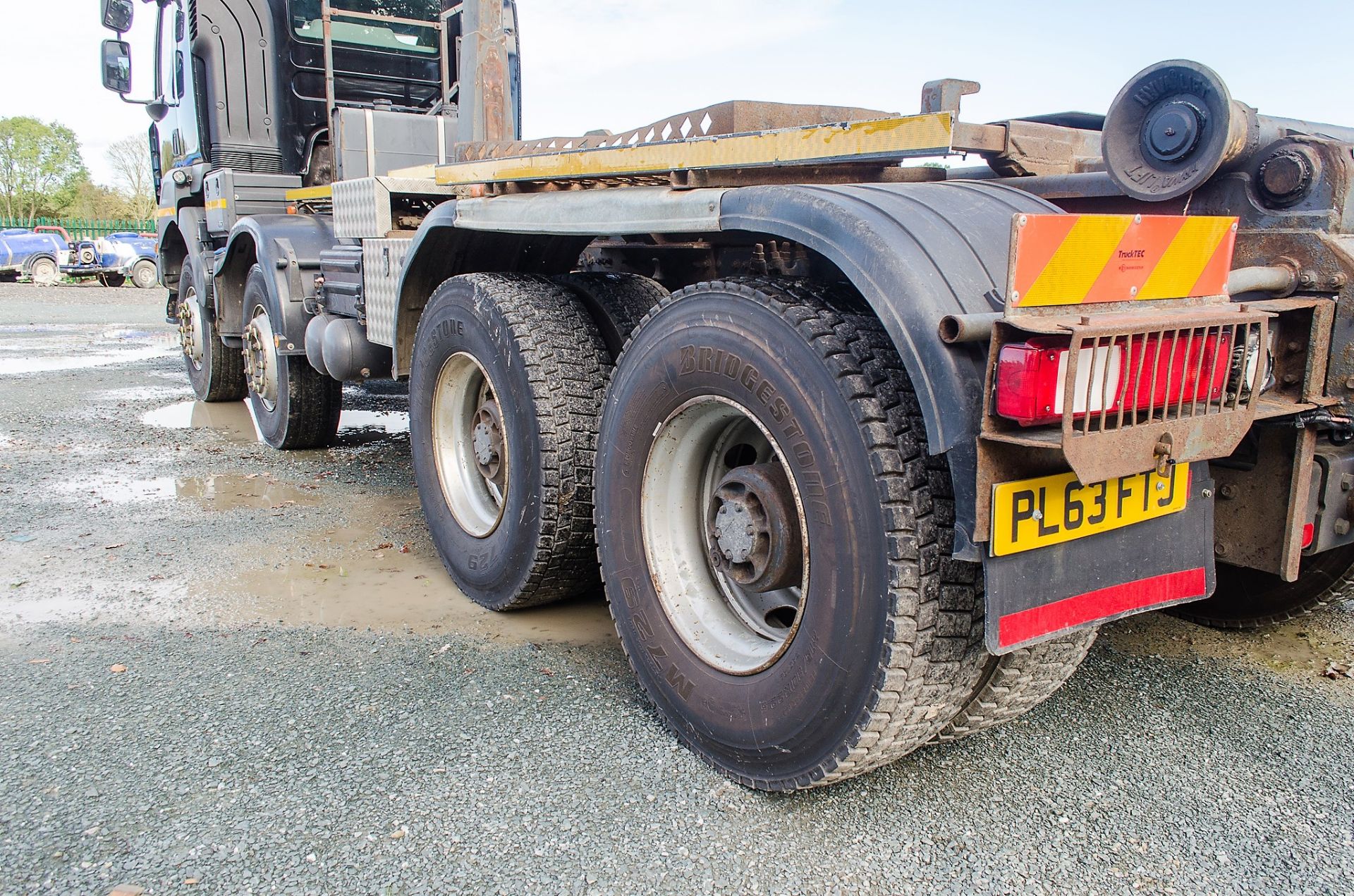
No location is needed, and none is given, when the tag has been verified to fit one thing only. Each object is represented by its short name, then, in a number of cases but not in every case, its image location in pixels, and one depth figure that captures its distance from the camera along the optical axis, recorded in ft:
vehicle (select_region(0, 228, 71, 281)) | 87.51
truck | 6.46
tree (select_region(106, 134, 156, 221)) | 157.17
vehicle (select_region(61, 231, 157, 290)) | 86.74
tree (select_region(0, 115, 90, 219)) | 179.93
